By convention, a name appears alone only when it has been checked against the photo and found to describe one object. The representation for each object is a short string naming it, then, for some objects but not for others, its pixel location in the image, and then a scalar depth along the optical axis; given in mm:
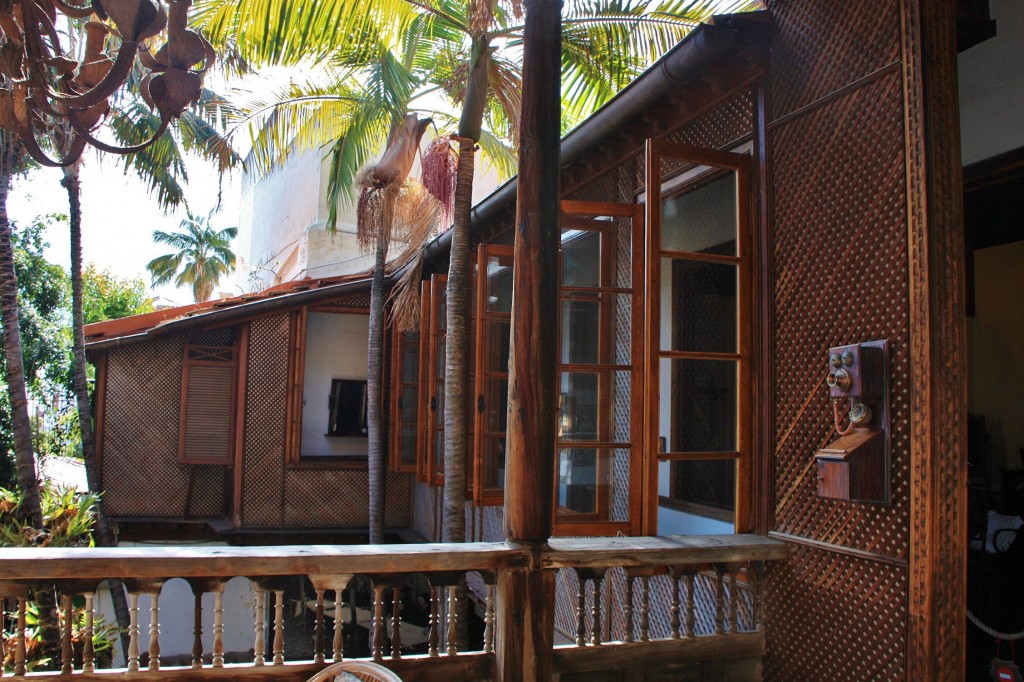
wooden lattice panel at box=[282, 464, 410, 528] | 10398
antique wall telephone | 3012
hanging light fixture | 2357
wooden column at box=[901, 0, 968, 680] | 2850
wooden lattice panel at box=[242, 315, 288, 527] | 10258
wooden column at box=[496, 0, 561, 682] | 3168
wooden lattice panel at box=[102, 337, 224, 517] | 10289
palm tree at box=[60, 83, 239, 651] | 9016
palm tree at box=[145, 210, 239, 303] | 27250
